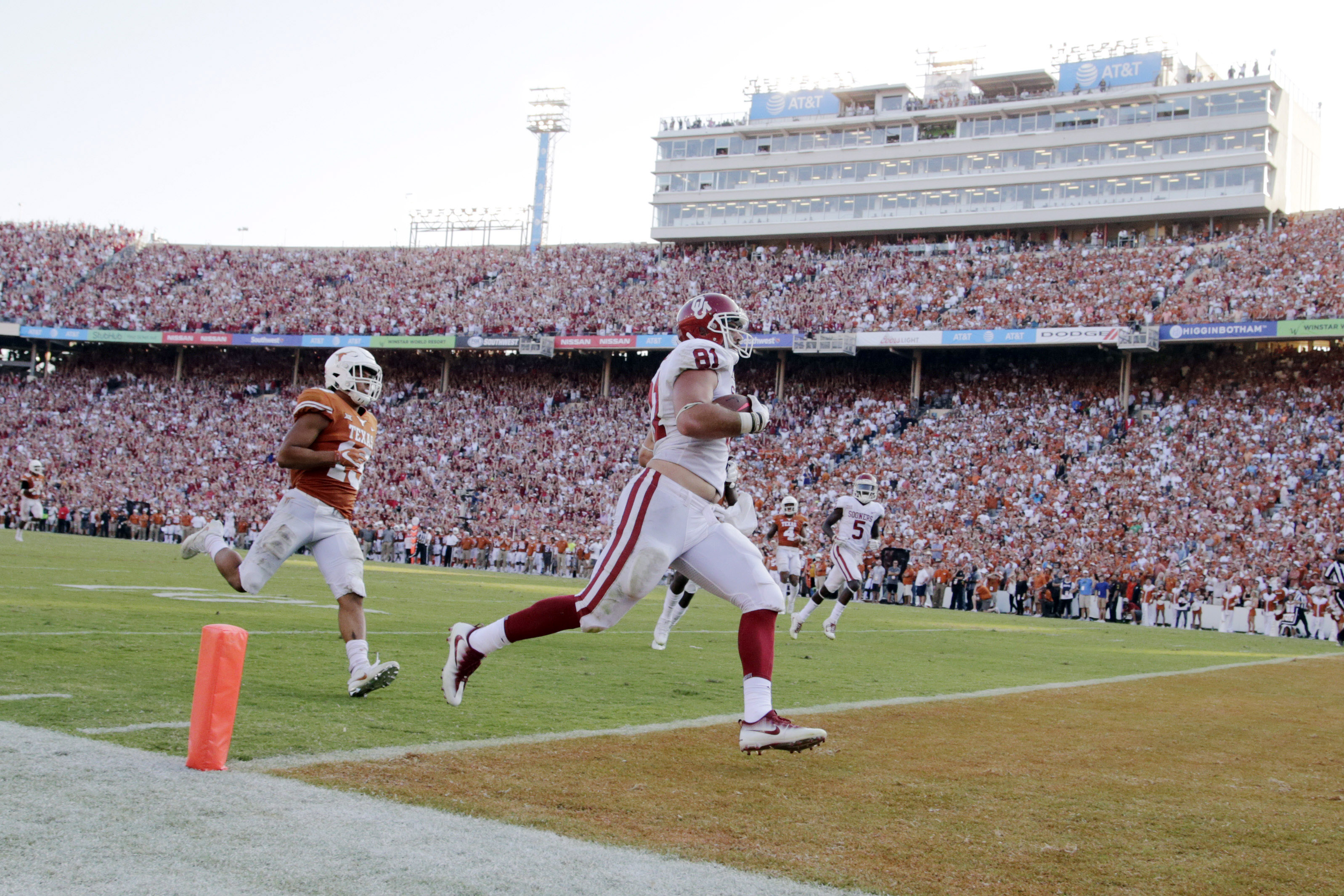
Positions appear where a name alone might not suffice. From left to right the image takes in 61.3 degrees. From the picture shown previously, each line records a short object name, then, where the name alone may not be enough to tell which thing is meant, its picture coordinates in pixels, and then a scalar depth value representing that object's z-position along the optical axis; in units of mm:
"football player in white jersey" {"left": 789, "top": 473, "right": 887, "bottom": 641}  14500
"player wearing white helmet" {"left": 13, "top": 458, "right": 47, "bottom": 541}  24406
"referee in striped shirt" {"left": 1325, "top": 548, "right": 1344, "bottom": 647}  21625
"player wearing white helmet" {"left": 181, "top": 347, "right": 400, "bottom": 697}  6969
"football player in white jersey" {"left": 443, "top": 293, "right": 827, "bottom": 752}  5234
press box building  43375
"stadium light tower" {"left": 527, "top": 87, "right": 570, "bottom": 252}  59706
